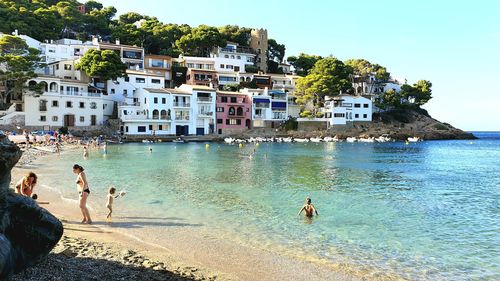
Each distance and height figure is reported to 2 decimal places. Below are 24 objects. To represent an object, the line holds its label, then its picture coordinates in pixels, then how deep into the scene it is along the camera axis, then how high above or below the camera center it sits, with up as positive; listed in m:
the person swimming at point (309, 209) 16.36 -3.35
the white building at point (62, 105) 61.94 +4.12
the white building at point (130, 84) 73.06 +9.03
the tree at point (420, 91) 103.56 +10.64
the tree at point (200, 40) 95.69 +22.53
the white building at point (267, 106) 82.00 +5.31
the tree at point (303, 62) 110.30 +19.71
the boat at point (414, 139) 89.47 -1.97
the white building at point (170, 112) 69.69 +3.44
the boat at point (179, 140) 70.86 -1.84
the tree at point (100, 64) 67.88 +11.69
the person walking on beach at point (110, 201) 15.47 -2.86
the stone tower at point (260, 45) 106.31 +23.86
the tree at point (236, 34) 108.25 +27.30
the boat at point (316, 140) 82.44 -2.05
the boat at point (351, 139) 83.90 -1.87
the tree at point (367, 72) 102.88 +15.71
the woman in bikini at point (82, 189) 13.88 -2.13
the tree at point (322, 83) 85.38 +10.74
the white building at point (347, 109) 87.49 +4.89
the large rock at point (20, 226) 6.34 -1.76
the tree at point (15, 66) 57.75 +9.85
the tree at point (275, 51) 118.69 +24.72
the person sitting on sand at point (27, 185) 13.38 -1.94
